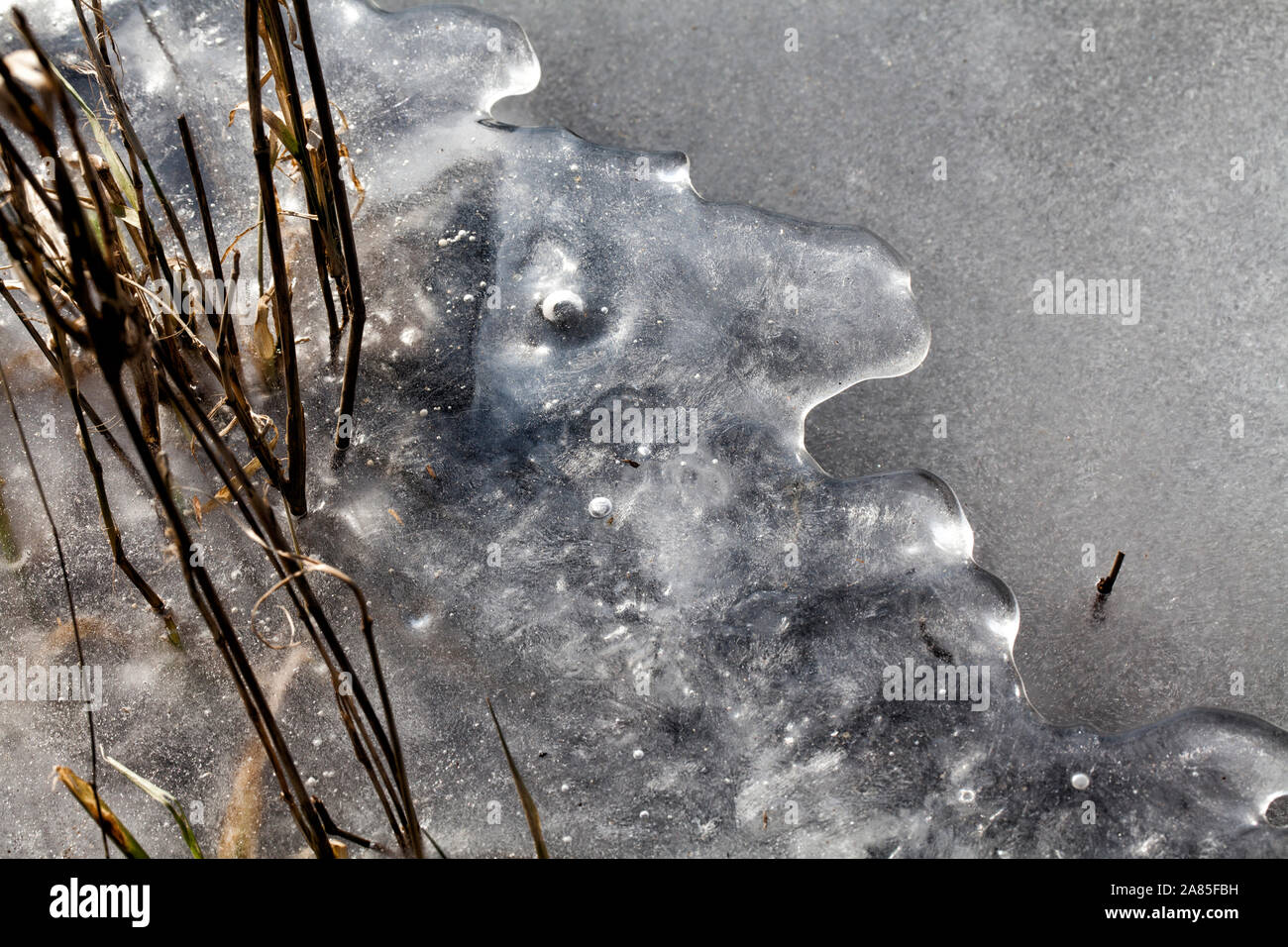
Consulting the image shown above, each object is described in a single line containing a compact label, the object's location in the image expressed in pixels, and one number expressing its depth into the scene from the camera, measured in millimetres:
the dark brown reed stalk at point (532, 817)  523
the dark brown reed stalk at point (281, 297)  535
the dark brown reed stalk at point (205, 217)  556
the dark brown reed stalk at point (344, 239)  543
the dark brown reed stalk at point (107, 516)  552
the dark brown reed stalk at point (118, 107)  567
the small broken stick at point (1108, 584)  642
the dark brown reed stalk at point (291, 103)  548
